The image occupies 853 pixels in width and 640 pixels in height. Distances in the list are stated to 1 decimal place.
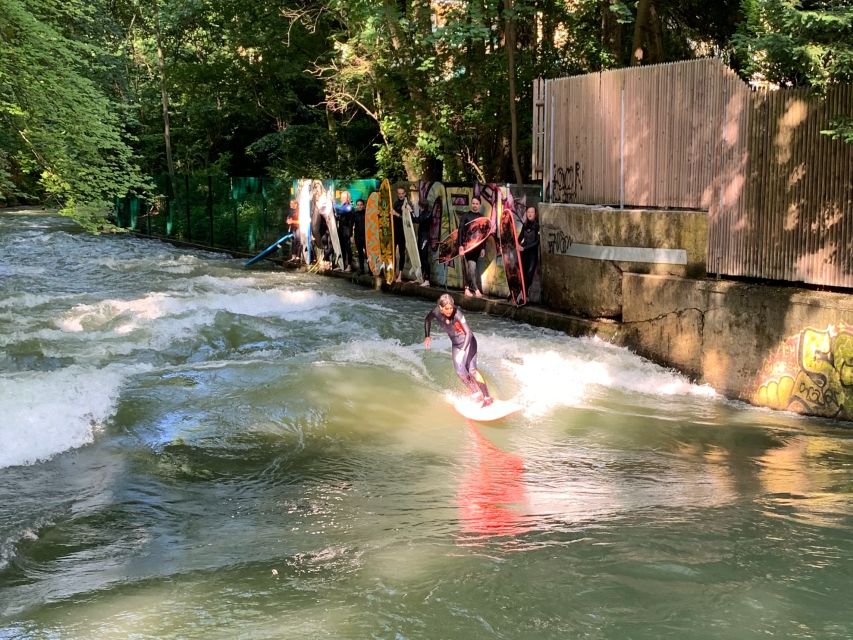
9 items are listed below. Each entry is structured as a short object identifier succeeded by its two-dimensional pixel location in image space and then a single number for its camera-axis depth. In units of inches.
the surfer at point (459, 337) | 447.2
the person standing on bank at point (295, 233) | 1030.2
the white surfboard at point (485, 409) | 445.8
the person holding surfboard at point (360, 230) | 895.7
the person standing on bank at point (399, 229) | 824.9
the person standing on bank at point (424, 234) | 800.3
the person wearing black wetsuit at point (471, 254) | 721.6
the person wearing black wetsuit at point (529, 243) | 656.4
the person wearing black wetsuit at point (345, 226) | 928.9
